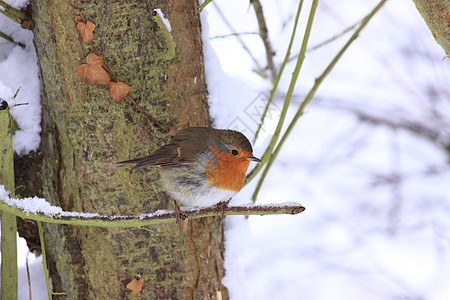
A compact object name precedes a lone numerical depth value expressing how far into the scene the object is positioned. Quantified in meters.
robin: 5.34
